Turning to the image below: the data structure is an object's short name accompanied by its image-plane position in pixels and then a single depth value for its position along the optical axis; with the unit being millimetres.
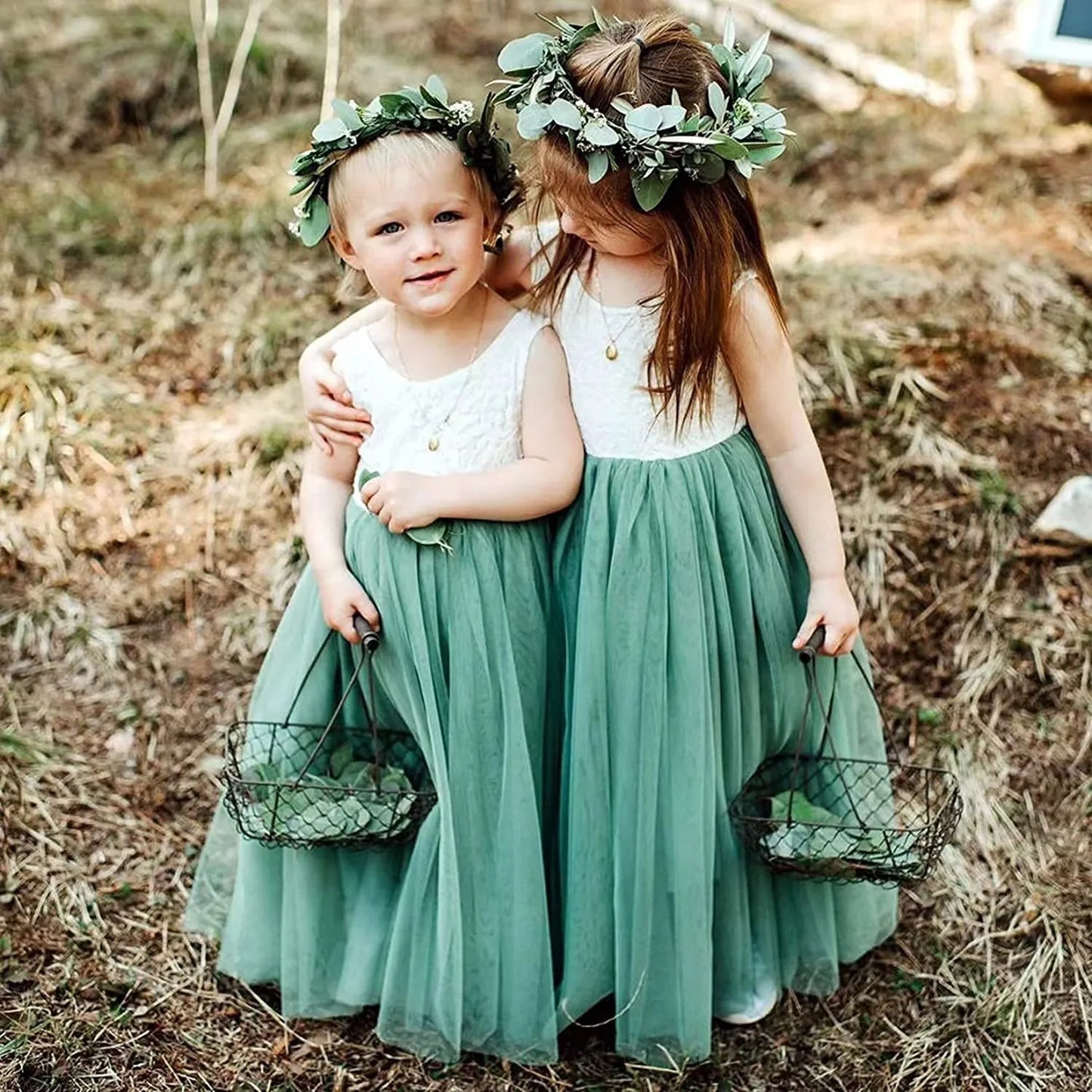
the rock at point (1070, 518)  3088
